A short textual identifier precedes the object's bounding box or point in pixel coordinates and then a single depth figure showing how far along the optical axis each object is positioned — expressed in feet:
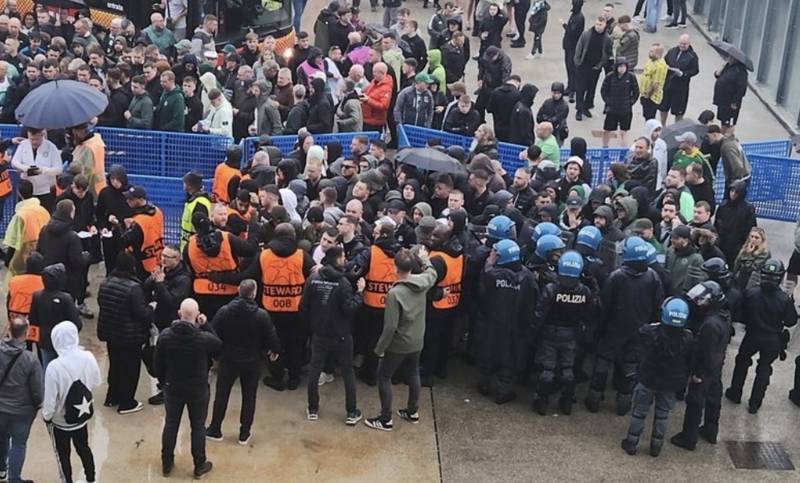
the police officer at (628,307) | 31.24
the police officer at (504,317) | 31.42
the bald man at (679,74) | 53.67
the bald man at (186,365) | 26.96
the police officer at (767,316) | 31.14
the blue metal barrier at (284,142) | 44.19
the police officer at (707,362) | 29.64
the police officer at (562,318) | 30.68
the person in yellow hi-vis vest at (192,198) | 34.22
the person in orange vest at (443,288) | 31.89
